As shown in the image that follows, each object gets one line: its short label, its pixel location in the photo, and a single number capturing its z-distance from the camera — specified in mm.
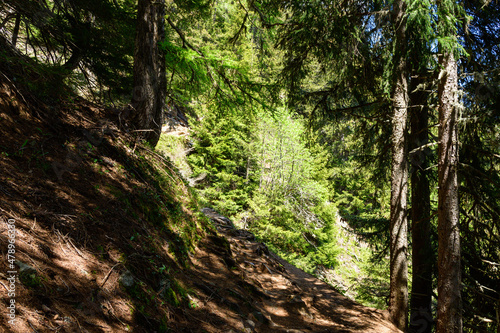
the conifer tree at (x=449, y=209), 5012
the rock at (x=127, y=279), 2925
